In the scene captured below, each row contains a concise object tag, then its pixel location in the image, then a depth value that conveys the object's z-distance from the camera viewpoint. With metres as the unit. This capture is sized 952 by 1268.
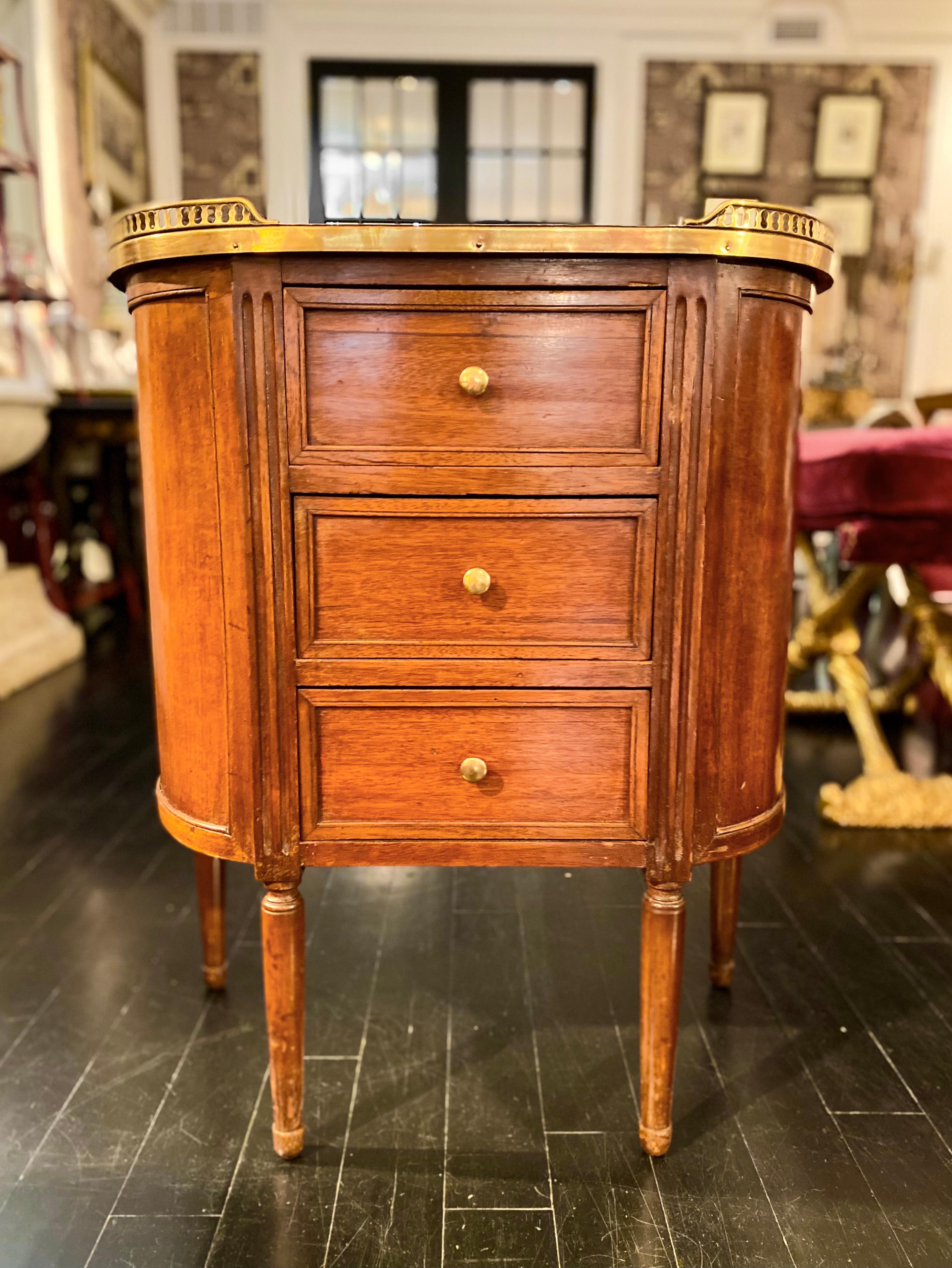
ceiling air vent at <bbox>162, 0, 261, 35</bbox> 6.30
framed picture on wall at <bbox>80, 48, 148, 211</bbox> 5.42
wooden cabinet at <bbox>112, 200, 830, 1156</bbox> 1.00
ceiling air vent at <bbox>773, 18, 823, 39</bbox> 6.39
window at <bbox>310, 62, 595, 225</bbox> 6.52
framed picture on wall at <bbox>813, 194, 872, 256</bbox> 6.61
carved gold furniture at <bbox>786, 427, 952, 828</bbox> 2.15
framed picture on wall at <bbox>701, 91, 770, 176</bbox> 6.48
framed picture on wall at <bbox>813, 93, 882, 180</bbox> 6.51
